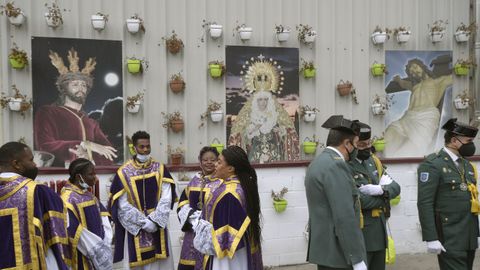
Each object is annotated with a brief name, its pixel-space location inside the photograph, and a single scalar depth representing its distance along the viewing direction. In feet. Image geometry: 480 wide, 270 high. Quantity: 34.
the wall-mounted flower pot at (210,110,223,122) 25.45
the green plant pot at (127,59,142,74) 24.08
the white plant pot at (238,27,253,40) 25.71
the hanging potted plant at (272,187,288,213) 25.35
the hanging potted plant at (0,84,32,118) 22.35
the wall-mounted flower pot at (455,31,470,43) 29.12
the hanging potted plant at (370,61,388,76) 28.02
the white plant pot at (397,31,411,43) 28.27
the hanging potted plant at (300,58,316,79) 26.99
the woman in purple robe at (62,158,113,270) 14.99
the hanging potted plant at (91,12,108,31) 23.54
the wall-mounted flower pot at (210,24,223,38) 25.27
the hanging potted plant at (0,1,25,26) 22.26
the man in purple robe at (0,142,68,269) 12.12
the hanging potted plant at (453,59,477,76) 29.25
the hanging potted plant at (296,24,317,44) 26.84
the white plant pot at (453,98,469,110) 29.09
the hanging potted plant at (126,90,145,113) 24.22
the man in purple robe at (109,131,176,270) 19.29
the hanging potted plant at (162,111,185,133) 24.82
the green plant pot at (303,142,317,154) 26.89
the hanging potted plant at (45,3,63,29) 22.94
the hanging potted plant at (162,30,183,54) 24.76
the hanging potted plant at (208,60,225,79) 25.36
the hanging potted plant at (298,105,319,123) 26.91
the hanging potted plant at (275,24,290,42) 26.43
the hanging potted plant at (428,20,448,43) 28.81
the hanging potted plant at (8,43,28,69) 22.34
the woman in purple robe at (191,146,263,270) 13.84
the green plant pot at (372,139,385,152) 28.04
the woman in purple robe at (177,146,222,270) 18.80
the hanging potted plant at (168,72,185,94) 24.81
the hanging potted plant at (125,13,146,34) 24.02
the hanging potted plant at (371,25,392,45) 27.81
